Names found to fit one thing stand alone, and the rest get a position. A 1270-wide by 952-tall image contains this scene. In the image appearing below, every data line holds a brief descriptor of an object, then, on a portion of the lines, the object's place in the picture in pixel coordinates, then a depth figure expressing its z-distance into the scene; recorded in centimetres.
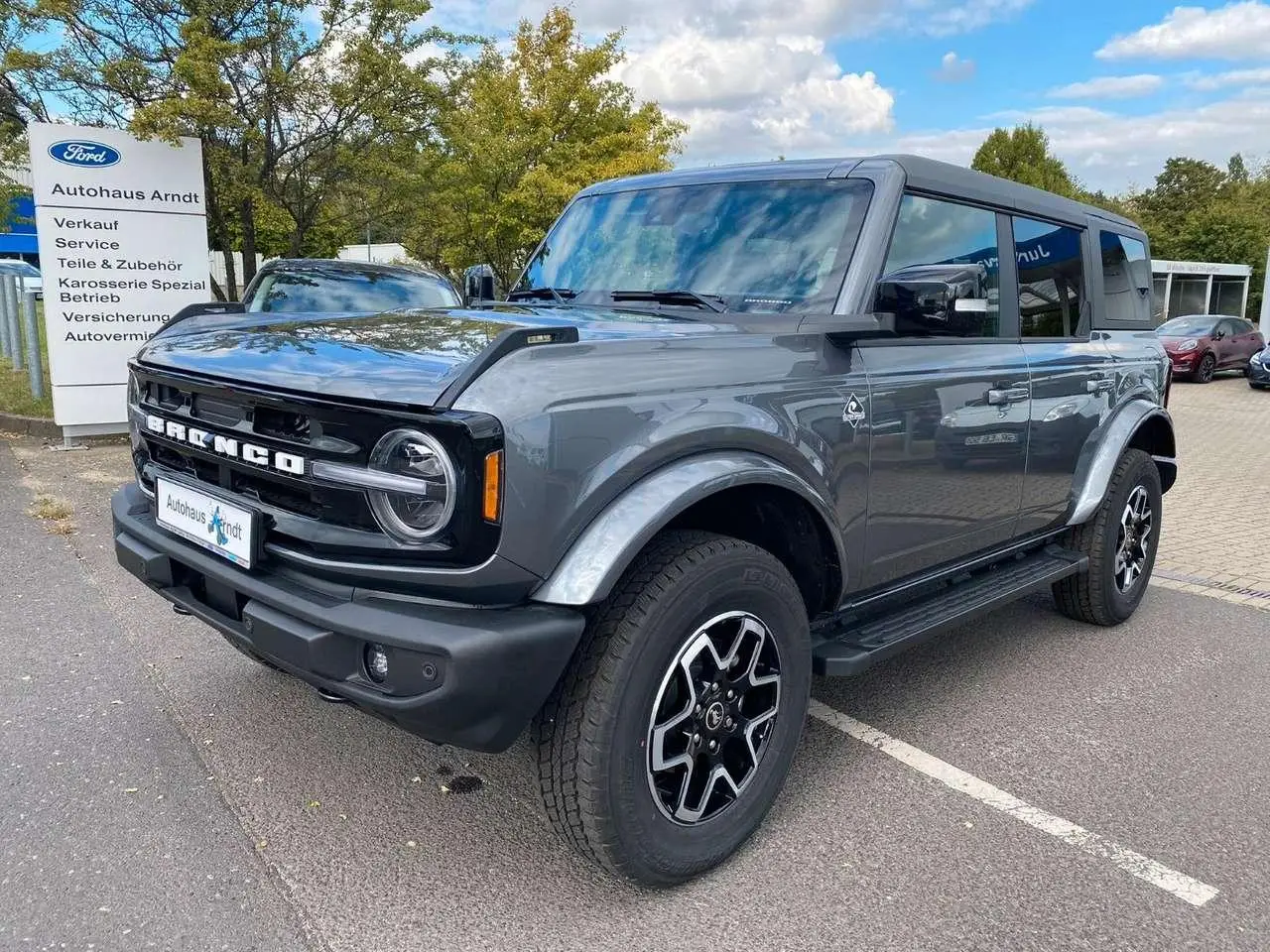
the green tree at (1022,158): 3741
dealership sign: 901
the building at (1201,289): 2664
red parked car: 1950
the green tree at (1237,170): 6469
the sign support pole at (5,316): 1418
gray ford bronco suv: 213
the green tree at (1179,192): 5097
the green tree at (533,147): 1636
